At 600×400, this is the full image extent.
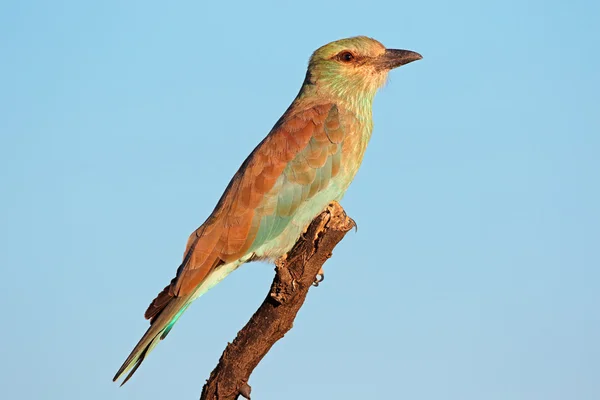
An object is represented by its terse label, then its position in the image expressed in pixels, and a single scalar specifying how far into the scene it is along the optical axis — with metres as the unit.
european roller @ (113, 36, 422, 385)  10.98
